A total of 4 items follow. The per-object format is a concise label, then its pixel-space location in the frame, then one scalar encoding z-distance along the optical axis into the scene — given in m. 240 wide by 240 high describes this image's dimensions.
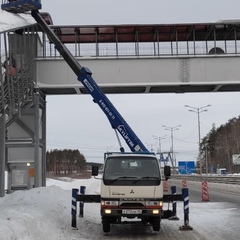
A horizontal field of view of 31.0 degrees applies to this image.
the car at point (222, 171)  91.86
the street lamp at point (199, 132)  63.36
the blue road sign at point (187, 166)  70.25
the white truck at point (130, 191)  11.71
